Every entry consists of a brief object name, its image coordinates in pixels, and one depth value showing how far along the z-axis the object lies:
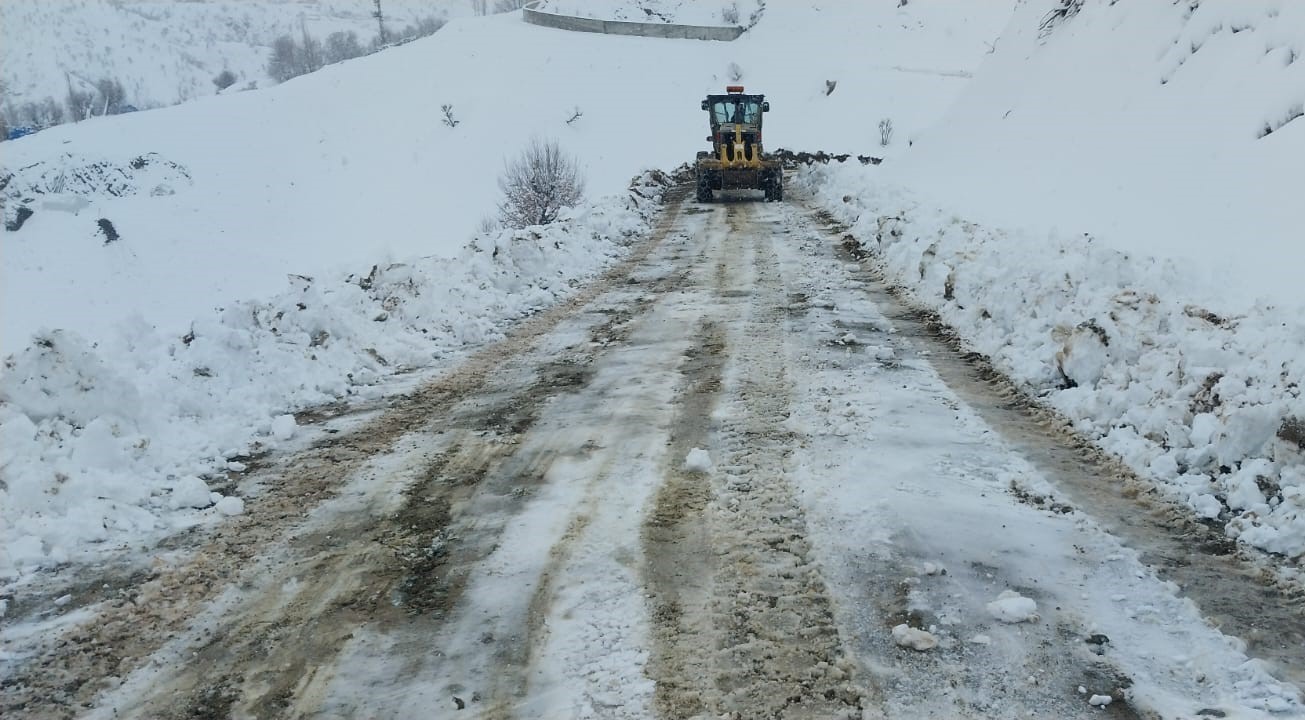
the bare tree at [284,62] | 126.06
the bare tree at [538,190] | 29.81
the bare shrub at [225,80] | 137.48
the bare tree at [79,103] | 100.81
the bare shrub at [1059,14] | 20.72
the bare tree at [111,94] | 109.26
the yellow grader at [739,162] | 23.30
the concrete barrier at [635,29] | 67.56
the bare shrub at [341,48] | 137.24
